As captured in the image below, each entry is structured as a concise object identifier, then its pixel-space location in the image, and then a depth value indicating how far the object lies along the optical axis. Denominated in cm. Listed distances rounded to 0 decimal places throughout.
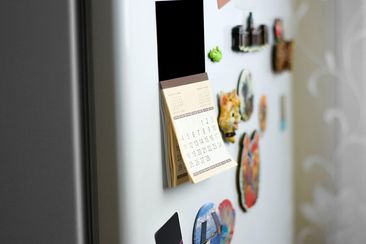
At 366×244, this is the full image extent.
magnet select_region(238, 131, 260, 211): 102
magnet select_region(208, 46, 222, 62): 85
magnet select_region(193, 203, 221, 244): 83
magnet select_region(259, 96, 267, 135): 115
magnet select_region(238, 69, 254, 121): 101
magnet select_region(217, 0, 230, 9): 88
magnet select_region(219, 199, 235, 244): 93
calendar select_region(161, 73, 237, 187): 74
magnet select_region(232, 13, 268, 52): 96
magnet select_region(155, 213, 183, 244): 73
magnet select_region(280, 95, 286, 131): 134
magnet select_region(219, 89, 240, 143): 89
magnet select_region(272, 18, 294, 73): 125
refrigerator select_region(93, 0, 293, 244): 66
